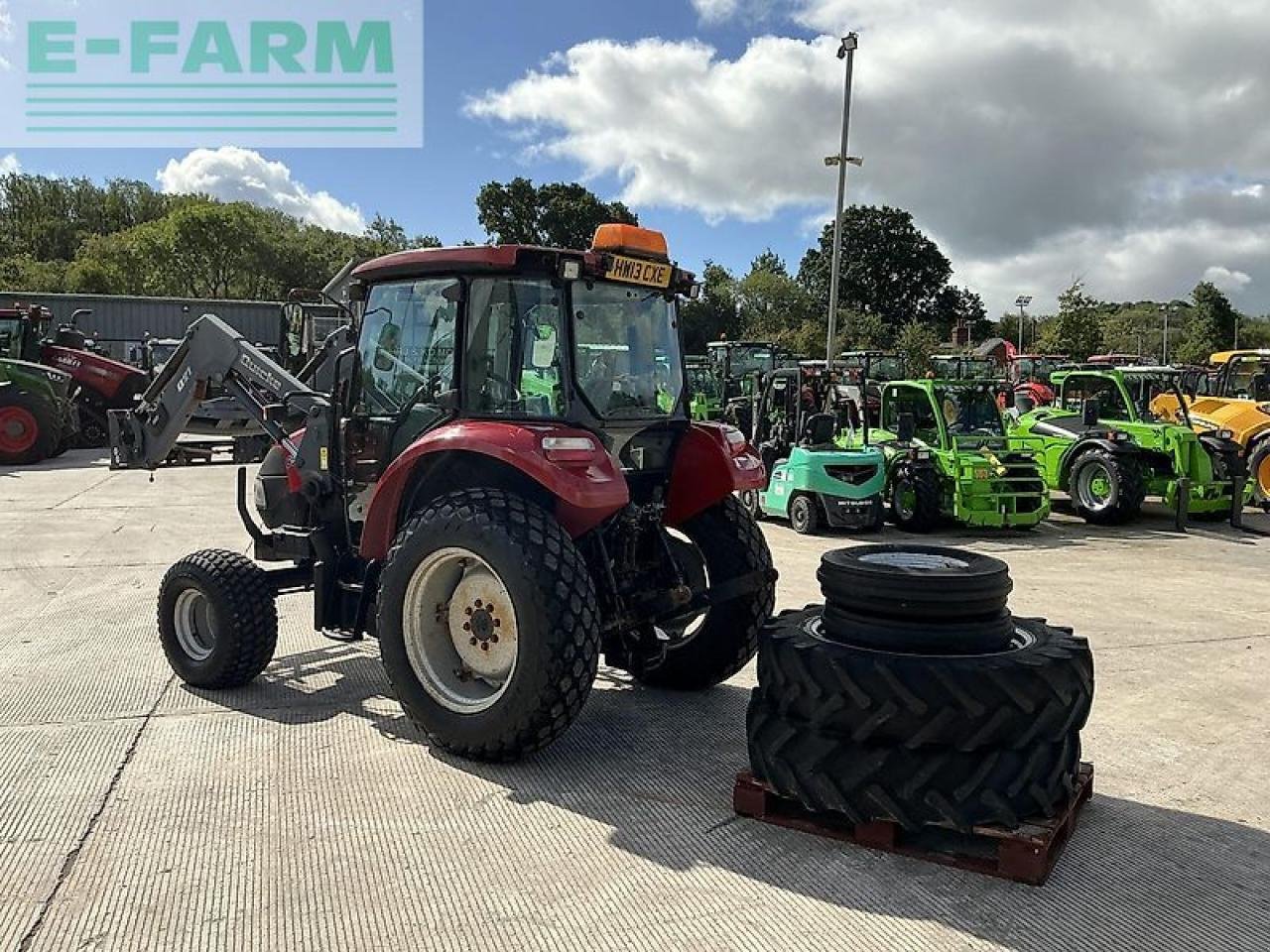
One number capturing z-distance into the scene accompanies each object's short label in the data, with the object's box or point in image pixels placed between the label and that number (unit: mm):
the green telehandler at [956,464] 11297
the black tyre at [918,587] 3520
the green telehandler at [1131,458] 12297
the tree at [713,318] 50350
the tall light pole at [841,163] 16156
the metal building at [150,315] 32250
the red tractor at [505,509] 4039
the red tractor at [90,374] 18969
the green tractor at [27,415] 16578
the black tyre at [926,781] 3275
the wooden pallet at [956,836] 3209
